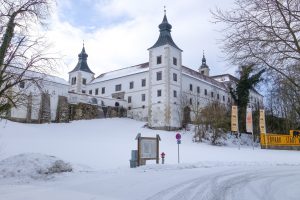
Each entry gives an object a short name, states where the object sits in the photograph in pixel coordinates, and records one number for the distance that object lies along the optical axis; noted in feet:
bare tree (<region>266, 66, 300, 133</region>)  79.70
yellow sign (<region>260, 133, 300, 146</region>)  71.86
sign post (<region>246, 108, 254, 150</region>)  71.03
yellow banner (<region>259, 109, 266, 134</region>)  70.77
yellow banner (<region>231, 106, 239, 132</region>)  70.64
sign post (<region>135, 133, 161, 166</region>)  34.89
